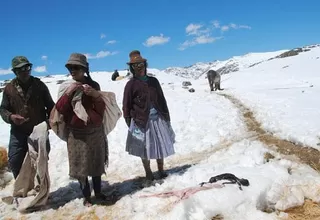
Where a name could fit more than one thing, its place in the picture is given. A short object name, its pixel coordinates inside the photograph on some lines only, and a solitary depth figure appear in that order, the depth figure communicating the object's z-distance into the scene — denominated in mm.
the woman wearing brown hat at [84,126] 4445
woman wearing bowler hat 5289
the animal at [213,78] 21562
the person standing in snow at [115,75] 31195
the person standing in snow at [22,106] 4738
